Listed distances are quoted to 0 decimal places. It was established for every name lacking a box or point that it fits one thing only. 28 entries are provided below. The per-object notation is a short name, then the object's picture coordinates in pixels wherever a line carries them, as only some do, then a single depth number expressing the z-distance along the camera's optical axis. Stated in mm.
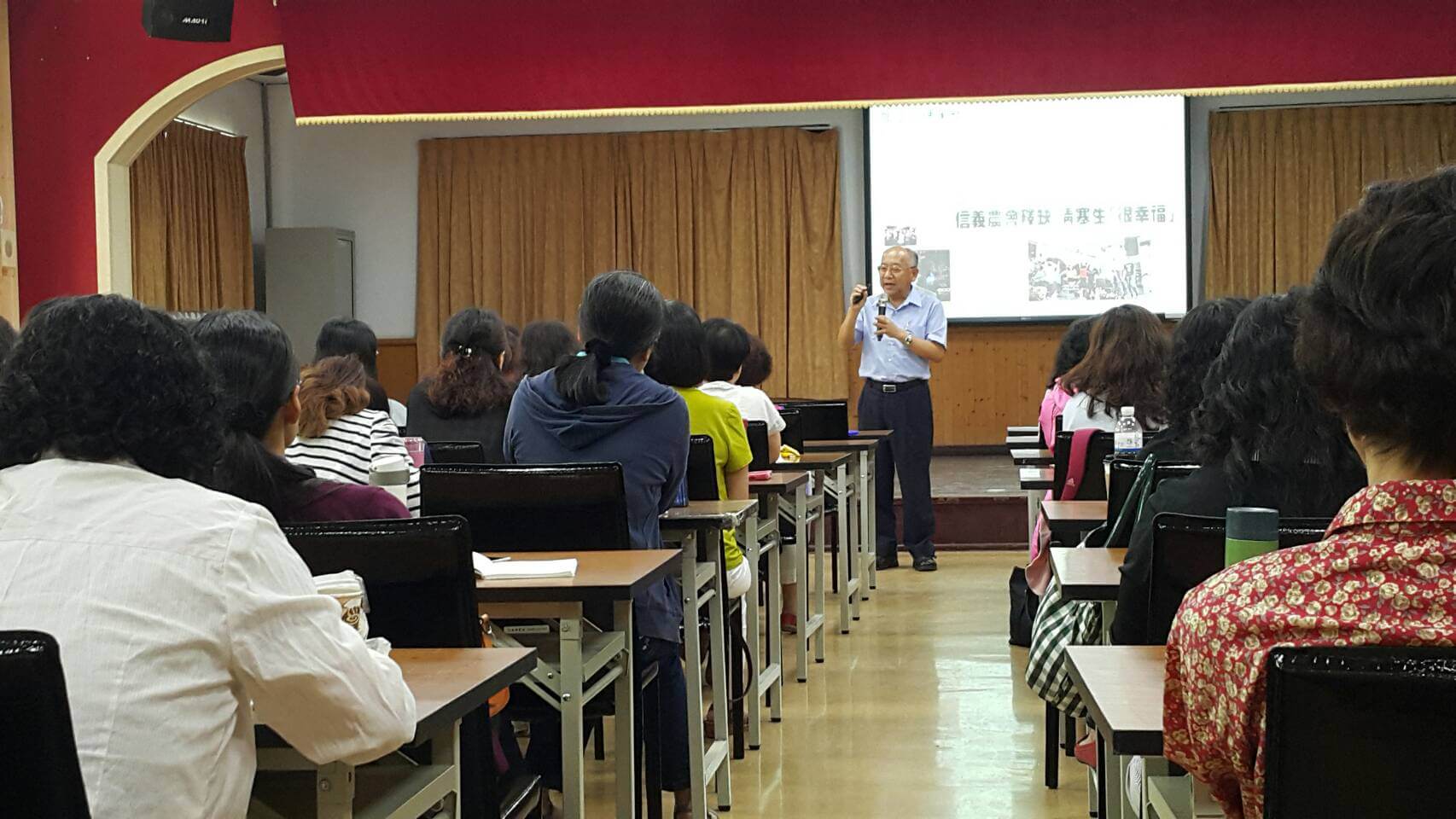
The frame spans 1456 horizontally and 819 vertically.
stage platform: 7898
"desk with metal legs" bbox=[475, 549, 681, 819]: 2363
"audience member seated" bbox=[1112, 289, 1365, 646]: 2188
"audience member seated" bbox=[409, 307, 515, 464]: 4254
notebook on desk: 2426
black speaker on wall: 6434
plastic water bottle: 3801
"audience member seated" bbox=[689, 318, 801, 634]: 5070
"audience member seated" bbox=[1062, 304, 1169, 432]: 4207
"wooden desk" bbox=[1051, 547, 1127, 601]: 2287
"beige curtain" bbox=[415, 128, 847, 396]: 11047
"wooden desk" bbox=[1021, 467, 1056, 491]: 4453
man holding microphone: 7172
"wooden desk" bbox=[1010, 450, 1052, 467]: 5234
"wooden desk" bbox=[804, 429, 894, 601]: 6098
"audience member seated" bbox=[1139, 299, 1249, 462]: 2695
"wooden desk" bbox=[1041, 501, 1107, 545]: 3236
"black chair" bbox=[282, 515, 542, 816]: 2018
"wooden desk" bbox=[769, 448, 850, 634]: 5203
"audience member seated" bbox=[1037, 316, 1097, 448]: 5414
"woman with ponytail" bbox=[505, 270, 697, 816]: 3203
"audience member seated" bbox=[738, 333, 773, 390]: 6012
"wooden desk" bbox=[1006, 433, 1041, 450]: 6645
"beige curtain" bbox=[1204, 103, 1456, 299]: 10438
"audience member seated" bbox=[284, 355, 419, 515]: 3105
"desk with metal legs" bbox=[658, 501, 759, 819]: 3250
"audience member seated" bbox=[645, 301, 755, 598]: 3990
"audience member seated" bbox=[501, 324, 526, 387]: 4773
